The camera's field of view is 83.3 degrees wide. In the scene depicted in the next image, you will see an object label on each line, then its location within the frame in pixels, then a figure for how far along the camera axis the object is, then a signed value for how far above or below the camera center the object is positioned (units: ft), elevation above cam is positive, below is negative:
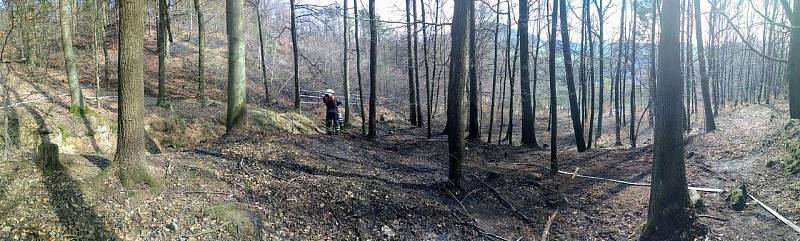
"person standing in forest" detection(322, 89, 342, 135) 46.78 -0.78
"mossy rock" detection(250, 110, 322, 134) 50.62 -1.55
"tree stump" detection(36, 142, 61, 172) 18.10 -1.78
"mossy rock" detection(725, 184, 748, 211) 24.63 -5.42
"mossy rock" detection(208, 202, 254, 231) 18.39 -4.36
